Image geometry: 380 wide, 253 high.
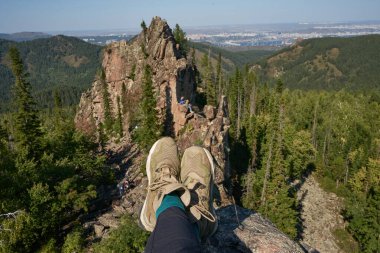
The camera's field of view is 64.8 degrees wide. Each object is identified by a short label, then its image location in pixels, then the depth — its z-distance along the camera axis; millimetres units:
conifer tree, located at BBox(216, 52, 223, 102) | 67875
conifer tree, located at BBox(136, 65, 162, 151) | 34938
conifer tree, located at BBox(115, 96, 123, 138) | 48969
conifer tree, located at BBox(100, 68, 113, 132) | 54094
